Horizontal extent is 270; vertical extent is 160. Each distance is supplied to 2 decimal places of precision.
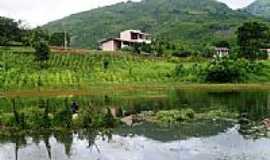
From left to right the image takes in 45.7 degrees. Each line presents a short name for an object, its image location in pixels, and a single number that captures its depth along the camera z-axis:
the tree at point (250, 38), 54.72
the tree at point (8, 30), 55.09
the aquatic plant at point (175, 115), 22.61
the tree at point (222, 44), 72.21
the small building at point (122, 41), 65.43
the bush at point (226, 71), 44.68
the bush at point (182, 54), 56.50
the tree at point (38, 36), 54.26
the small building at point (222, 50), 64.94
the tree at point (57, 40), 64.90
